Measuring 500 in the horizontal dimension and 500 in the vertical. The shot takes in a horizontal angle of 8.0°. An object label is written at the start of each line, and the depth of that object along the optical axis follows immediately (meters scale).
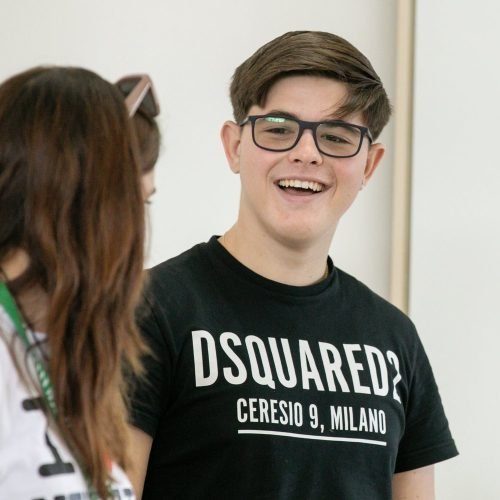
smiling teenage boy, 3.50
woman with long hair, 3.16
